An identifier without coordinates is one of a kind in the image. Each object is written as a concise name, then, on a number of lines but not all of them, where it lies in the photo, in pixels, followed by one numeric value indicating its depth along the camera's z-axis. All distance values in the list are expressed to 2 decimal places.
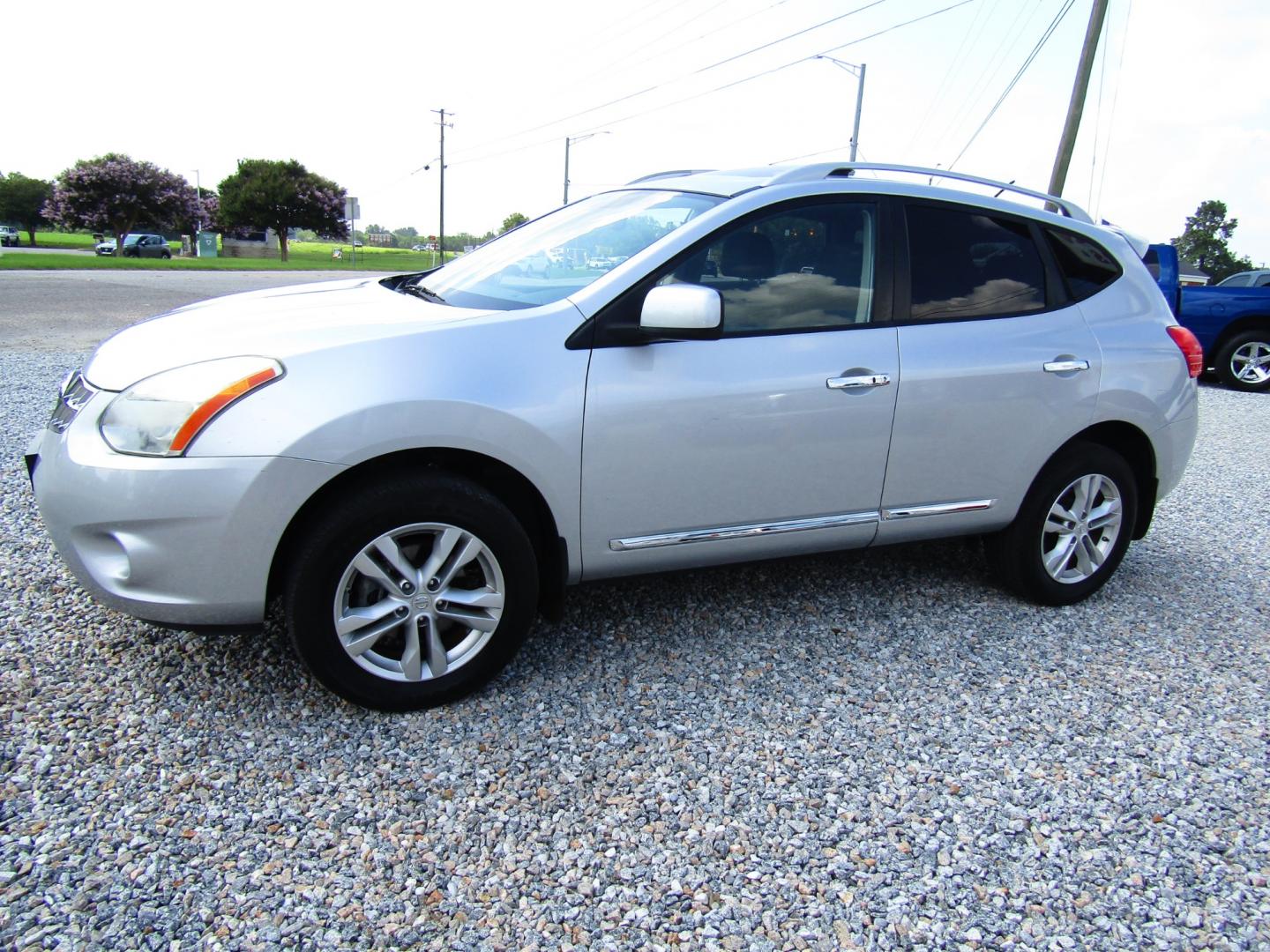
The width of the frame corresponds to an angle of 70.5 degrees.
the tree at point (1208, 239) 61.28
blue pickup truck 11.69
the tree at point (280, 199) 57.16
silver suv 2.63
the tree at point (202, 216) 56.56
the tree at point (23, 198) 70.06
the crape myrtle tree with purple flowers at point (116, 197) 51.84
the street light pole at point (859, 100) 28.27
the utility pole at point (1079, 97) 16.59
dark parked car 45.56
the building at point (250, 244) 58.94
